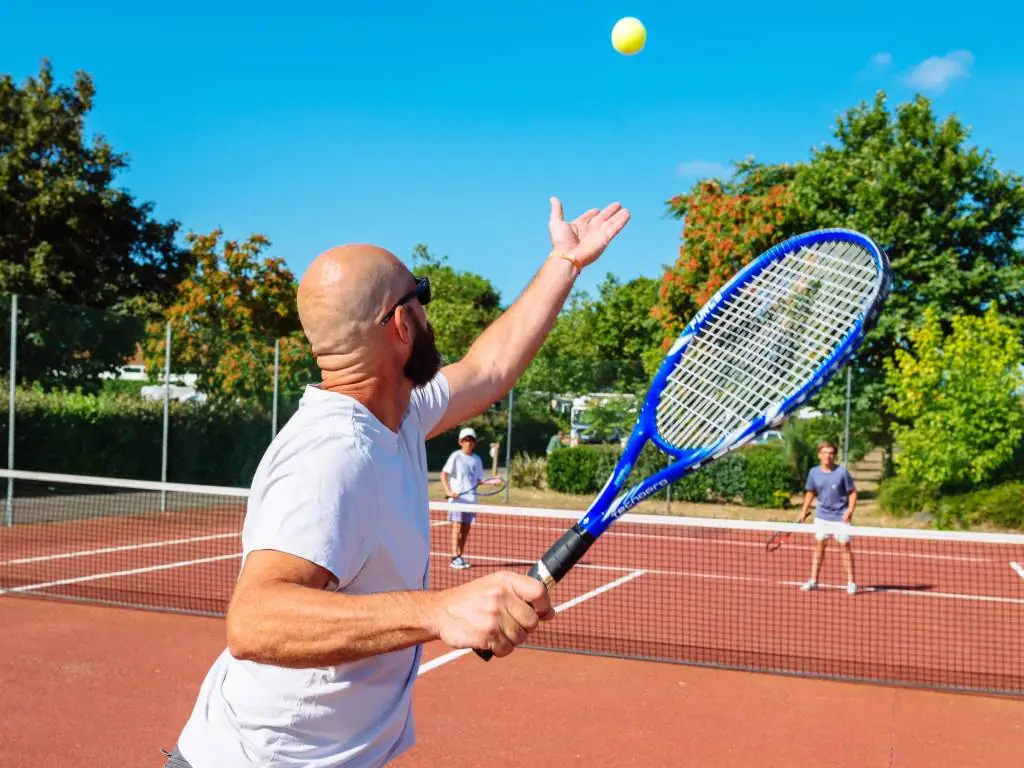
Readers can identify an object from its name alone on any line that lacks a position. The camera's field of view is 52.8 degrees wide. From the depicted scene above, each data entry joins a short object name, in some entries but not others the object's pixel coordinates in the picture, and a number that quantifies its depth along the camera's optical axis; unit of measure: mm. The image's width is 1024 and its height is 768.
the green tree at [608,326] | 39906
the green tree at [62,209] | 24250
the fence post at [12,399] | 13562
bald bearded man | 1718
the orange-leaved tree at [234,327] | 17375
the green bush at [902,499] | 17000
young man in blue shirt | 10867
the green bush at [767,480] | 18688
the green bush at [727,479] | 19094
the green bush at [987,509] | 15758
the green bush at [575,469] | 20234
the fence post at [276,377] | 18328
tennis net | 7918
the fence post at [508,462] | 19281
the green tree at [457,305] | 40750
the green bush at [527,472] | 21016
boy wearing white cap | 11977
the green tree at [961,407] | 16266
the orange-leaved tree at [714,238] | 22812
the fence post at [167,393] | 16266
